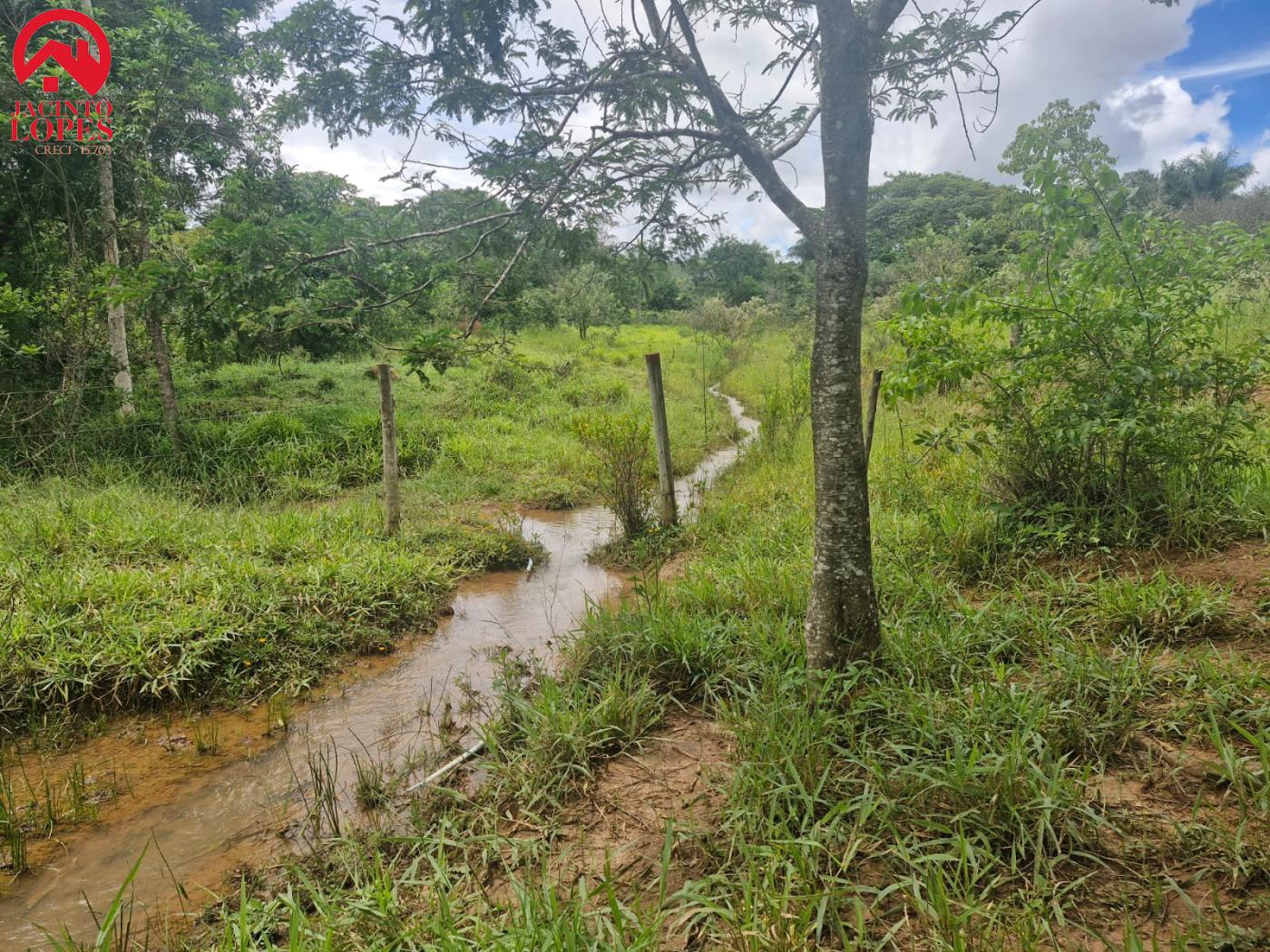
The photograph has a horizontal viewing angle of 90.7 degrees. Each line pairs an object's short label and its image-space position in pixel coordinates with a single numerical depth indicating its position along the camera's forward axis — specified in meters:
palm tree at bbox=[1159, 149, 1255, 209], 34.25
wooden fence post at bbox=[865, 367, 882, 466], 5.16
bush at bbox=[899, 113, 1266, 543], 3.54
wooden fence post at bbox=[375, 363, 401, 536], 6.10
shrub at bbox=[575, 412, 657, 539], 6.43
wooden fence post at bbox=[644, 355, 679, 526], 6.55
